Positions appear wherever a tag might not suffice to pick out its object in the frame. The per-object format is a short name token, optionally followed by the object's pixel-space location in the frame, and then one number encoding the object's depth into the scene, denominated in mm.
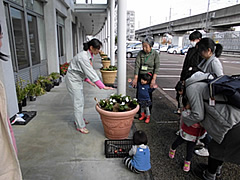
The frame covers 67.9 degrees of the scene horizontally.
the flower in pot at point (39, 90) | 4849
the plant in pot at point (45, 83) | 5492
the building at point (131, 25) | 84125
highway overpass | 22548
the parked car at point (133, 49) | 20109
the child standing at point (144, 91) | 3418
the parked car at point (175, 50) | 28334
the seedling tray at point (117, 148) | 2474
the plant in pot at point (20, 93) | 3917
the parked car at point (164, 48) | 33844
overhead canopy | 10041
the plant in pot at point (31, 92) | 4594
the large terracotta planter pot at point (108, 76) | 6763
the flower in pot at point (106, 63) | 9669
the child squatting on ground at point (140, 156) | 2078
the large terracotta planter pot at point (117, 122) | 2652
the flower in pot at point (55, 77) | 6270
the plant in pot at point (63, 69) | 7514
